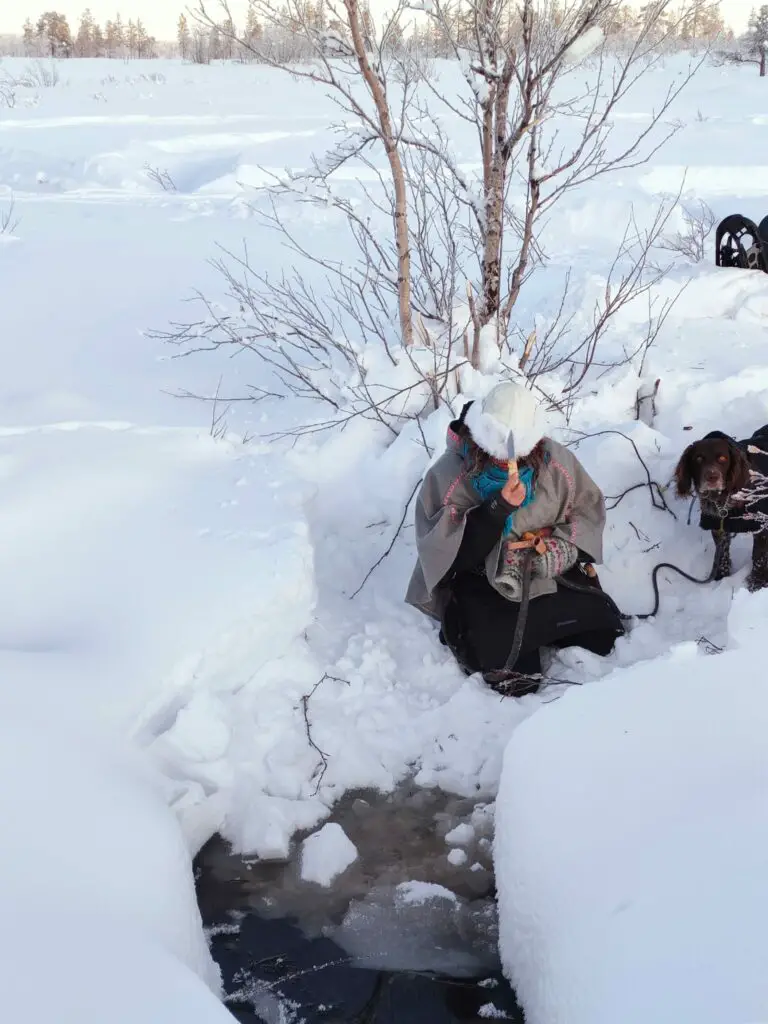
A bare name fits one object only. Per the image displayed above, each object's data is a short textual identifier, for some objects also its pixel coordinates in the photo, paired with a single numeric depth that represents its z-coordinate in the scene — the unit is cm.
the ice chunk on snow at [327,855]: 251
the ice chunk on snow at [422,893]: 244
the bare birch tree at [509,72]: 370
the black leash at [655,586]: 326
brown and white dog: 327
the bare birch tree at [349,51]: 383
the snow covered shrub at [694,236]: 652
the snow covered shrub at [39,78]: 1725
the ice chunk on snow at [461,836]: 263
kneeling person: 312
